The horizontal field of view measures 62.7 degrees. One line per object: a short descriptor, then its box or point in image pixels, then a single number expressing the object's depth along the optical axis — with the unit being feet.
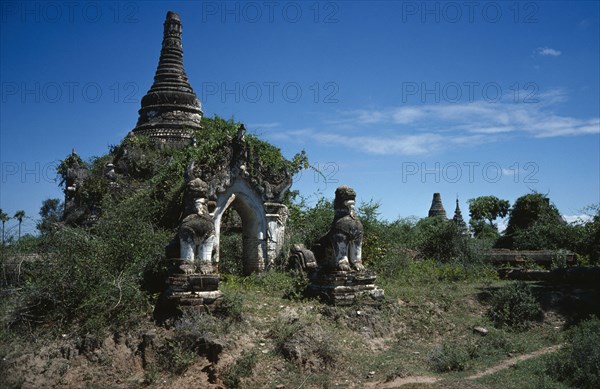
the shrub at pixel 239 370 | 25.77
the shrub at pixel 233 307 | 31.68
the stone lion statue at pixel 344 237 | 38.52
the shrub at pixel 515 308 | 37.91
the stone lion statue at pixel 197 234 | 33.47
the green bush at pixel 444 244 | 69.31
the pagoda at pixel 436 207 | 157.48
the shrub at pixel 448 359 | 28.09
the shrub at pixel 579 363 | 24.35
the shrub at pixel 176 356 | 26.80
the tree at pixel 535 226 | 78.33
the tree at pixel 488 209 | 174.81
